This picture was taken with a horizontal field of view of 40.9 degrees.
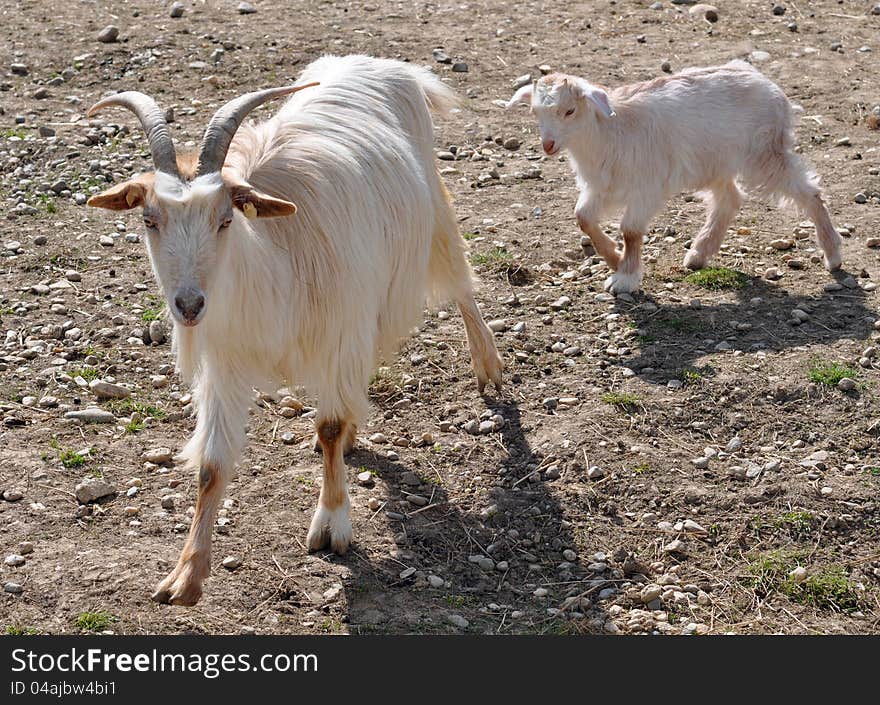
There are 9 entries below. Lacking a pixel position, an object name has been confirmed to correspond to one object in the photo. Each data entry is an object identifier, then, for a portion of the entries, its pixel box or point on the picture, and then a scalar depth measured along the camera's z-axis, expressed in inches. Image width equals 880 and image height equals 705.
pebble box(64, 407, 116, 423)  238.8
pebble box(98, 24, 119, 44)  428.1
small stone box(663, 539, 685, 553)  201.6
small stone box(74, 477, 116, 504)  213.0
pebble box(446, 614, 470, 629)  184.2
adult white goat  169.3
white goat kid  282.4
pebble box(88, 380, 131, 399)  246.5
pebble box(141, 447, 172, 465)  226.8
